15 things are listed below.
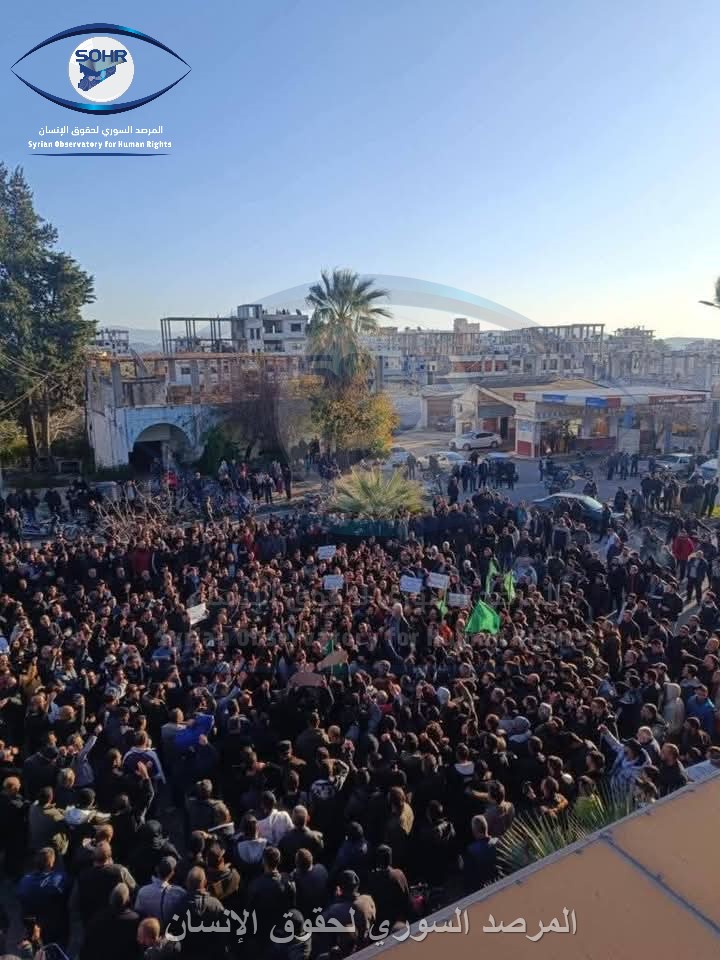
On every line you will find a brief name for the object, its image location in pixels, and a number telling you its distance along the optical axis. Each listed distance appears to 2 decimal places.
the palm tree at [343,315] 30.52
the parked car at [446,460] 29.78
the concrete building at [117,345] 69.69
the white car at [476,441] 37.22
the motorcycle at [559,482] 24.83
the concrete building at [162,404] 30.02
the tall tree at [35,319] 33.31
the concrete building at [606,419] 33.56
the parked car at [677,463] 26.84
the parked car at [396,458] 29.82
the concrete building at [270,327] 66.50
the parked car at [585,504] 18.67
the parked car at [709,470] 23.98
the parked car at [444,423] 50.72
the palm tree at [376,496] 17.45
